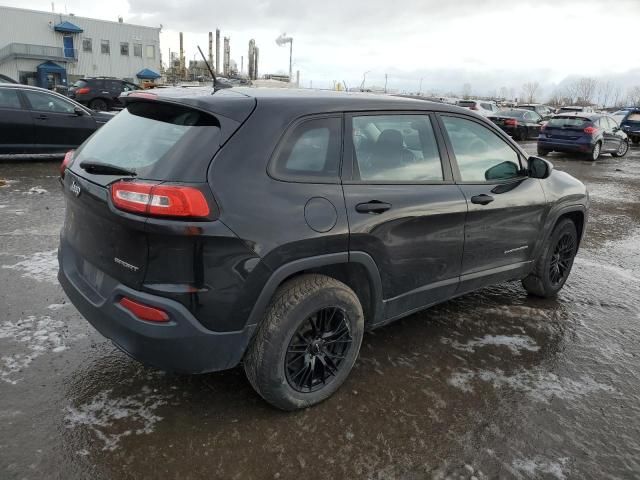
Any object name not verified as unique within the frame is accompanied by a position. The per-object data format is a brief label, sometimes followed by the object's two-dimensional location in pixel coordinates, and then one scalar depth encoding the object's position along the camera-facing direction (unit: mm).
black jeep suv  2350
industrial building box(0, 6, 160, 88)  45469
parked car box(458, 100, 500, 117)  22459
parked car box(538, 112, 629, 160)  16109
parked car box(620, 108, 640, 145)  22812
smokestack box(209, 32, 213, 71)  88750
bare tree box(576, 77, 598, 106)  107712
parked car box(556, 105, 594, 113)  26906
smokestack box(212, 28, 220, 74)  91062
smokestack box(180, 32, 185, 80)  70244
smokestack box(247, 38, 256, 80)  92938
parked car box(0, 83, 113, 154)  9344
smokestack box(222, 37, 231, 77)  93550
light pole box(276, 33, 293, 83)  40438
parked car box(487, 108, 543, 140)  21641
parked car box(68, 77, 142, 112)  22391
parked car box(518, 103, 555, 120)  31330
